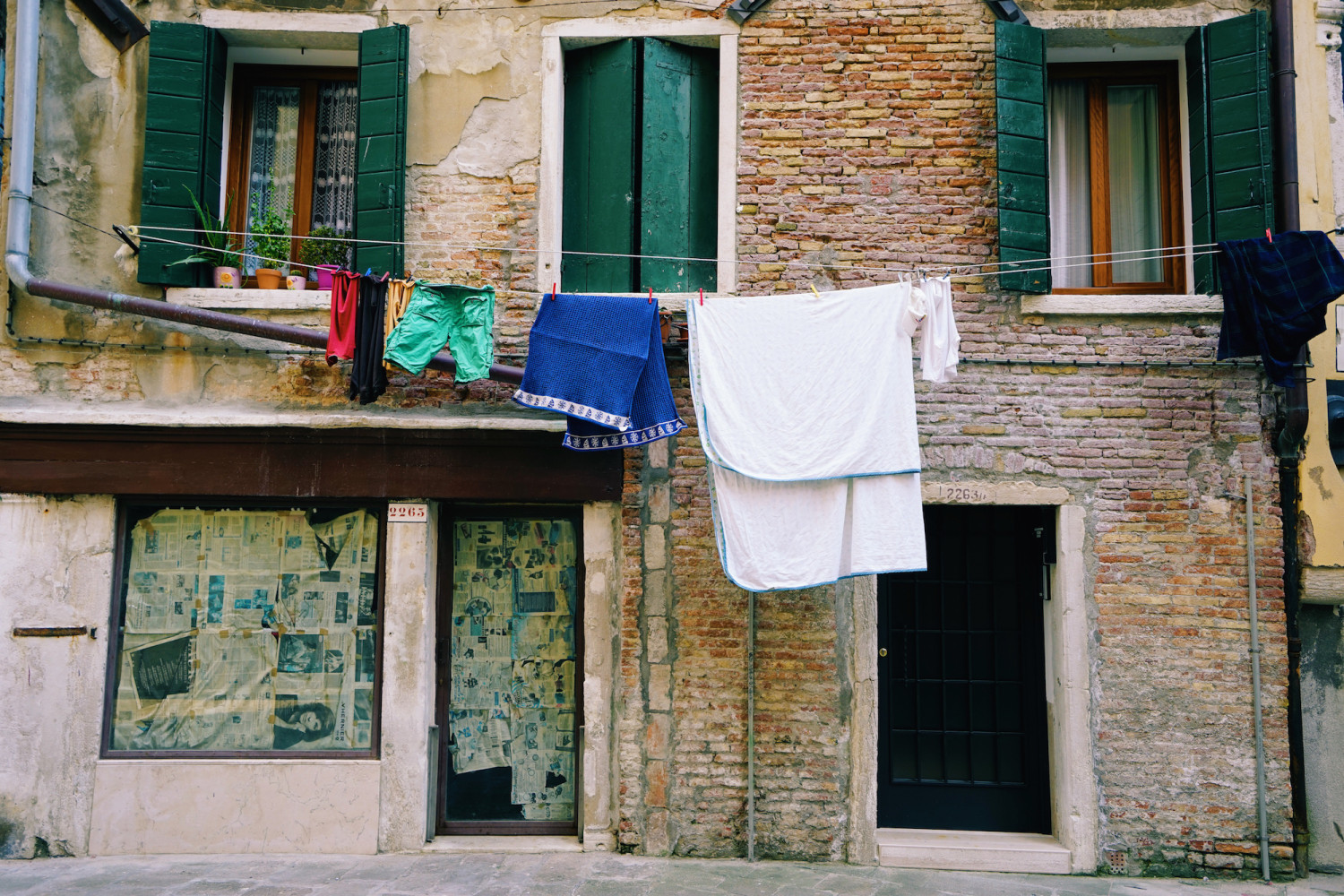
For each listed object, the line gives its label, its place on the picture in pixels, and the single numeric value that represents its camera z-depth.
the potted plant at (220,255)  5.82
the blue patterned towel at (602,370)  5.02
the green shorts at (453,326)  5.12
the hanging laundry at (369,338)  5.15
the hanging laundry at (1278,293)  5.09
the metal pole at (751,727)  5.45
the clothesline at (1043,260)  5.63
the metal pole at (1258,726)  5.27
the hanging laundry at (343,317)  5.17
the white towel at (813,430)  4.93
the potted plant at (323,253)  6.02
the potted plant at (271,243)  5.87
